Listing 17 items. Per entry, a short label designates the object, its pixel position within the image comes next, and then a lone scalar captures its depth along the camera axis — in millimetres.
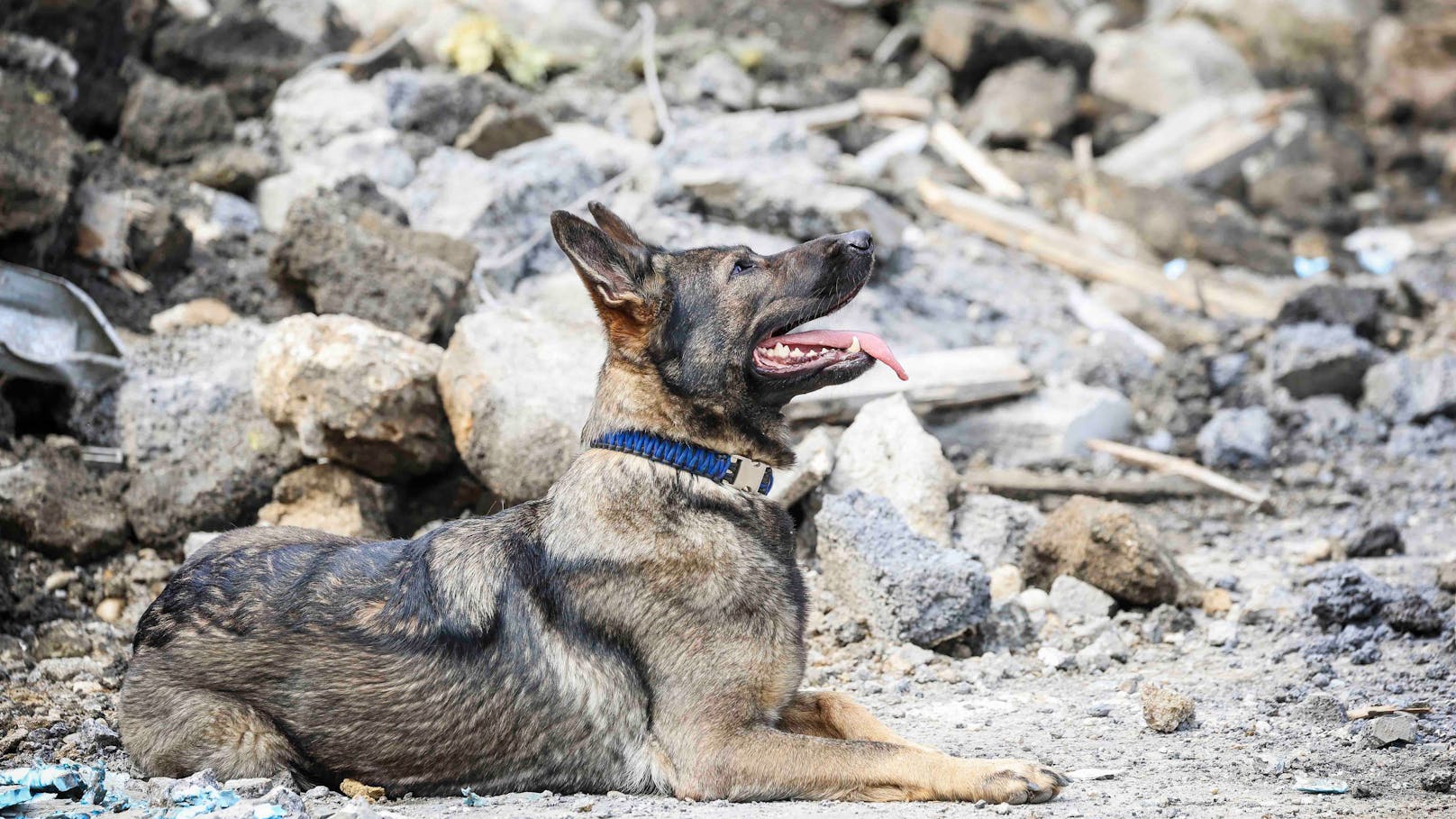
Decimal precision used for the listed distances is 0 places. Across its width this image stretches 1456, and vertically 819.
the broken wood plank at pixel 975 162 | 14164
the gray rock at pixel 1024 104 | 16031
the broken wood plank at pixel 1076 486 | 8797
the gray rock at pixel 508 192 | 10359
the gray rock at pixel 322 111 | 11703
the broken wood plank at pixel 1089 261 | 12438
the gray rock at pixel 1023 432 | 9414
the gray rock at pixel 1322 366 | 10430
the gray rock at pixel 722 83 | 14016
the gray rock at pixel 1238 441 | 9703
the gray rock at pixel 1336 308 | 11125
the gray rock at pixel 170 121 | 10820
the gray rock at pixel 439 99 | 12094
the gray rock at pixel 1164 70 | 17922
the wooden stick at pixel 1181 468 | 9016
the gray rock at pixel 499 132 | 11602
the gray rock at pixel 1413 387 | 9922
